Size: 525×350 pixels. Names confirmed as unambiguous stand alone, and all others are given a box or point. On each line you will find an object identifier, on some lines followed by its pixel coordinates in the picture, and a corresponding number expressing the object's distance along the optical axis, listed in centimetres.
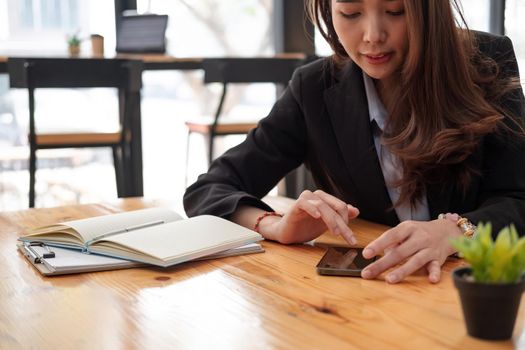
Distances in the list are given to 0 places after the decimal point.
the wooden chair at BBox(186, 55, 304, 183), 378
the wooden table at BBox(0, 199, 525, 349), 83
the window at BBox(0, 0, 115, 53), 421
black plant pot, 74
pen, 124
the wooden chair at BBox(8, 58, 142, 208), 341
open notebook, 117
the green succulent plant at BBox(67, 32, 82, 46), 407
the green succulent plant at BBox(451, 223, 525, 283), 72
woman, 134
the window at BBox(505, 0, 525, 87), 541
